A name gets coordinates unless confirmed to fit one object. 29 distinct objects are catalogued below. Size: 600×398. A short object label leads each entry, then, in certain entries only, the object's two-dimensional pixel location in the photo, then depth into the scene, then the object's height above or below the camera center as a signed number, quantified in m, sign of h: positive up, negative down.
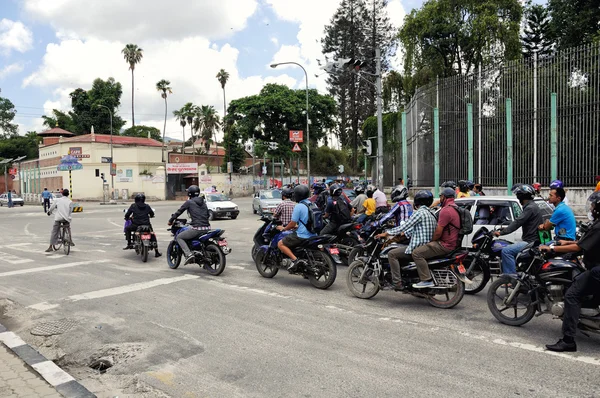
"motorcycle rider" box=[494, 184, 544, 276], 6.82 -0.57
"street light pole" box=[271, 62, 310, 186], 30.73 +7.95
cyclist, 13.09 -0.54
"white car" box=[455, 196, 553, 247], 8.77 -0.45
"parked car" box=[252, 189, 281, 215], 25.12 -0.53
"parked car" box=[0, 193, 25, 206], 52.45 -0.77
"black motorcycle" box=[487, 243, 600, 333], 4.95 -1.21
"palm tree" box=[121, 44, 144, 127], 73.50 +20.96
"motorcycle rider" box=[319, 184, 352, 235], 10.34 -0.51
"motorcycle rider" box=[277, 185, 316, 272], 8.12 -0.69
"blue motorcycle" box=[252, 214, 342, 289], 7.97 -1.23
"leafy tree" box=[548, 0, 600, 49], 24.22 +8.61
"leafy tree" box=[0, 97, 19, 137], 85.56 +13.73
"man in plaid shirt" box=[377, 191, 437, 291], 6.67 -0.63
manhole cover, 6.09 -1.76
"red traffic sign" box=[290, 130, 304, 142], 34.34 +3.88
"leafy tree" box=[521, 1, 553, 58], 32.69 +10.79
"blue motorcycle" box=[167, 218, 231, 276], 9.36 -1.19
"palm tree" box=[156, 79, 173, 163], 75.69 +16.36
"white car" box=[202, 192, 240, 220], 24.50 -0.92
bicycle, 13.04 -1.20
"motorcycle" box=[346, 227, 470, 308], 6.53 -1.27
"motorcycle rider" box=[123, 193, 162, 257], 11.38 -0.54
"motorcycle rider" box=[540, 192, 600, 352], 4.67 -0.98
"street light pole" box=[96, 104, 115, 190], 52.62 +1.20
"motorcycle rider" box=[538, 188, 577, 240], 6.25 -0.45
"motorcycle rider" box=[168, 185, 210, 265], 9.55 -0.60
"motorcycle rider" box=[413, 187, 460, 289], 6.52 -0.78
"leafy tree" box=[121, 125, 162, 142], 82.00 +10.72
